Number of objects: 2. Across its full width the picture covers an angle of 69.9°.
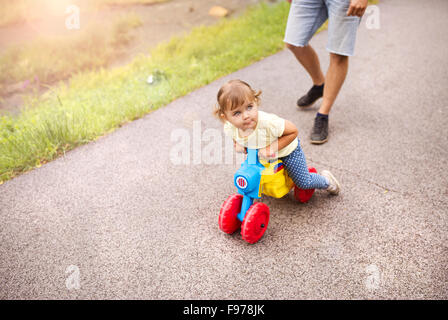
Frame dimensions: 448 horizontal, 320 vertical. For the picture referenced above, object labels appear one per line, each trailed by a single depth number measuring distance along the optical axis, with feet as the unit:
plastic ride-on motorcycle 5.79
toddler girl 5.25
